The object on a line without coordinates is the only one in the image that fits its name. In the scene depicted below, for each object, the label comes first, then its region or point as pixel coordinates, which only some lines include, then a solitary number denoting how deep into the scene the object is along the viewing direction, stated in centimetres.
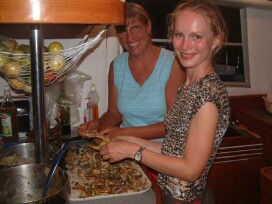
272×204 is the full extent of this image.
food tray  100
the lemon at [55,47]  95
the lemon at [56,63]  83
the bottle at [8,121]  157
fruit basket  82
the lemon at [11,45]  111
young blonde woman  101
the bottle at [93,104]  202
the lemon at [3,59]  95
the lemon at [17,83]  110
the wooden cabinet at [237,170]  215
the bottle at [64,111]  178
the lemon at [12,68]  94
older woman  163
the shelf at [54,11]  49
